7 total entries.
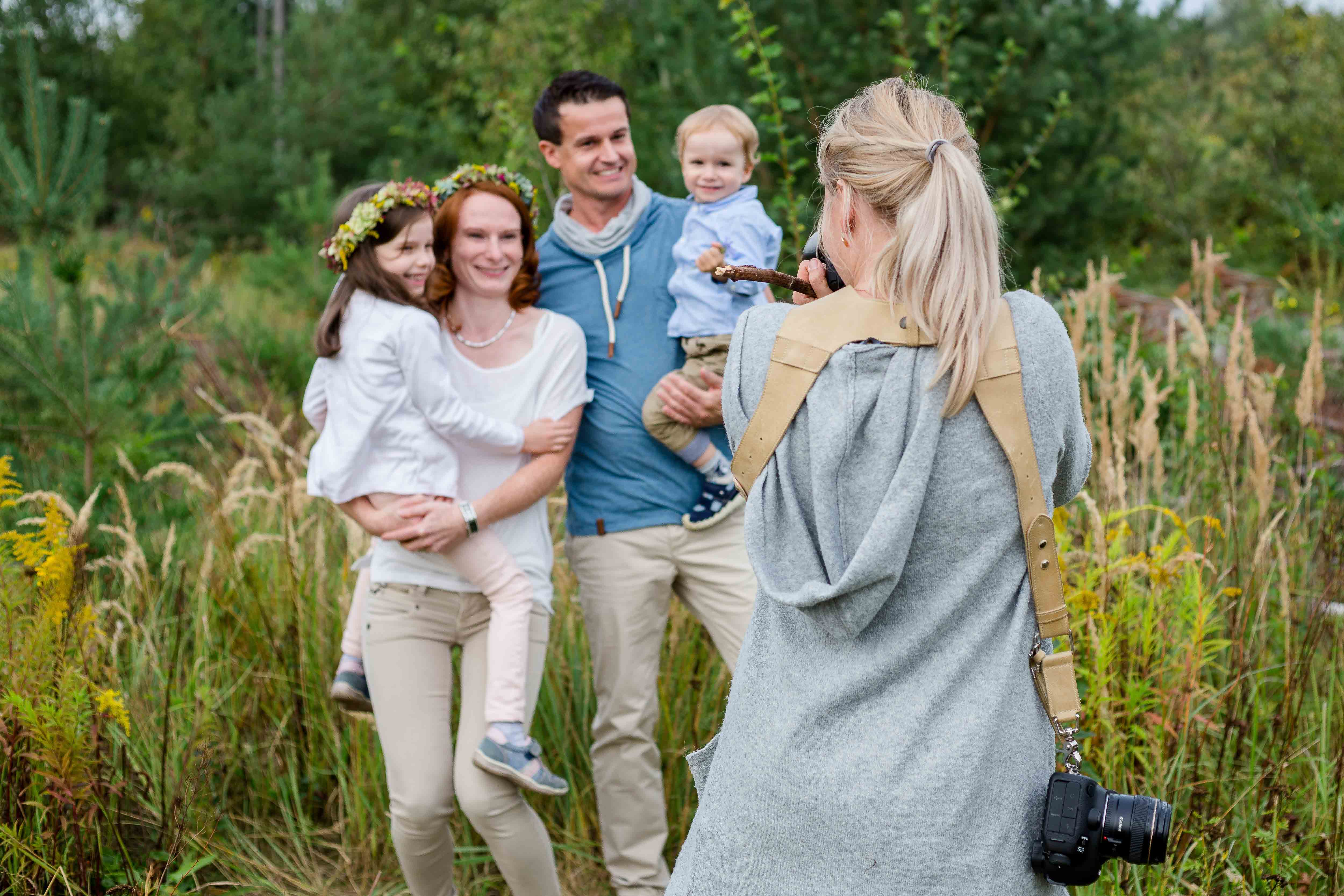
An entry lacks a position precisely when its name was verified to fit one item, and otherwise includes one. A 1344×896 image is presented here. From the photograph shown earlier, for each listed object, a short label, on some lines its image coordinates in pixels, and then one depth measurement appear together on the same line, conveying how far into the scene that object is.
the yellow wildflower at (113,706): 2.97
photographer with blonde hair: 1.67
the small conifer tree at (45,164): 4.29
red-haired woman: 2.88
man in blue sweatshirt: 3.30
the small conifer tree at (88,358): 4.25
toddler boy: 3.21
